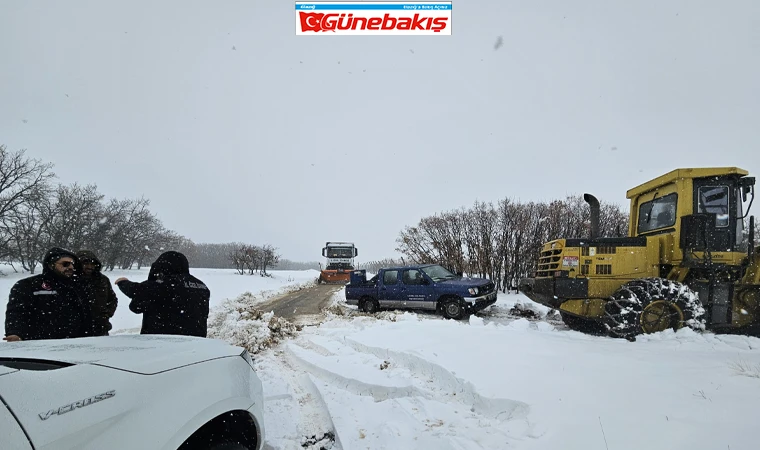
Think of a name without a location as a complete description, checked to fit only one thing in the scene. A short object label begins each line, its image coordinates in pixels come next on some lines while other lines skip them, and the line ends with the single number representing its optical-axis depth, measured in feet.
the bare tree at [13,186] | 75.77
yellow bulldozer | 19.60
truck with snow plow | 83.87
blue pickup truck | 30.45
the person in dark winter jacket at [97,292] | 12.55
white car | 3.57
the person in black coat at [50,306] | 9.79
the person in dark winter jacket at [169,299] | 10.22
